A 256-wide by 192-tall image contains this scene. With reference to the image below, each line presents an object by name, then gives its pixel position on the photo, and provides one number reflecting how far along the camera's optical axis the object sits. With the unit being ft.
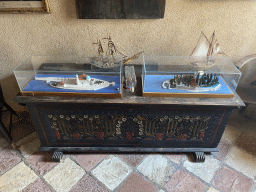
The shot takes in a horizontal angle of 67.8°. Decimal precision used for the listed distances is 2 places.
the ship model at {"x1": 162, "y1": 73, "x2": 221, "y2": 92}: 6.07
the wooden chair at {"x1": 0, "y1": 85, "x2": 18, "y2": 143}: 7.36
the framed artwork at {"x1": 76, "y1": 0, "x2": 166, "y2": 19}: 6.36
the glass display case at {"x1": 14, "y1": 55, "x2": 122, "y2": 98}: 5.95
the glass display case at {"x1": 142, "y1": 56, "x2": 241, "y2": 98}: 5.98
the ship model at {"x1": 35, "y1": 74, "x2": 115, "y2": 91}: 6.05
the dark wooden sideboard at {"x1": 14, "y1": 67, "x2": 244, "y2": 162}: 5.83
